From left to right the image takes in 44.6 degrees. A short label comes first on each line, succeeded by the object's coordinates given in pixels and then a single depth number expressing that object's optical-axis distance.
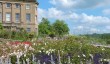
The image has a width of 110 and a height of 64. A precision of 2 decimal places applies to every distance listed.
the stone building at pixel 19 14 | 25.34
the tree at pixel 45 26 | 32.88
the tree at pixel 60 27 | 35.29
